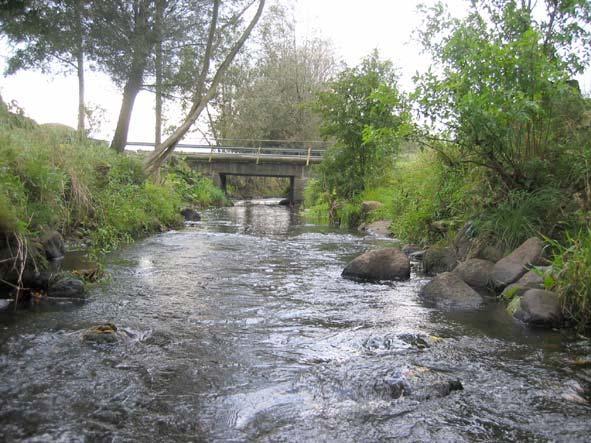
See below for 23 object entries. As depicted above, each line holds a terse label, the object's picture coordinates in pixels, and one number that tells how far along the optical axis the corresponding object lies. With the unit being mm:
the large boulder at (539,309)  5672
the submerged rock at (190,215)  19406
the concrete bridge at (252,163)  32656
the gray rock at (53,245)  8373
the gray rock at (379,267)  8305
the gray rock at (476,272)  7603
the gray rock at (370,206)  16781
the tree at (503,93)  7020
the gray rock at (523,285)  6571
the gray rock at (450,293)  6633
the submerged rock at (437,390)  3855
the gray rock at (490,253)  8038
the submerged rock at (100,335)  4832
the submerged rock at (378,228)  14538
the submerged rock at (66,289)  6453
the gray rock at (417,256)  10457
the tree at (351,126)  18078
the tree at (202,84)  16156
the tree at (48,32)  10359
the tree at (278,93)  37281
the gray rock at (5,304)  5860
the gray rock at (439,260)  8930
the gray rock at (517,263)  7113
